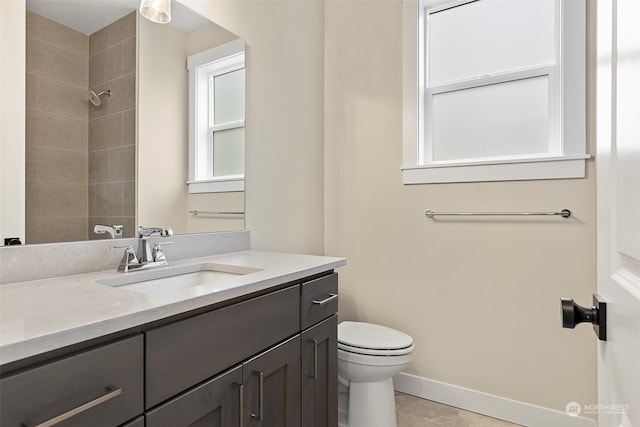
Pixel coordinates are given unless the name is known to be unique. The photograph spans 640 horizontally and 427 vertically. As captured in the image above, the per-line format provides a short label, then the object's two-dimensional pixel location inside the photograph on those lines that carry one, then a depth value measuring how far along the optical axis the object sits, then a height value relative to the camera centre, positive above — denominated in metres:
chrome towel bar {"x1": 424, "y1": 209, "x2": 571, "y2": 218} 1.71 -0.01
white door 0.41 +0.01
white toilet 1.65 -0.74
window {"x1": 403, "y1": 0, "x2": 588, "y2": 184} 1.71 +0.65
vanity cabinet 0.63 -0.37
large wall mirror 1.14 +0.33
